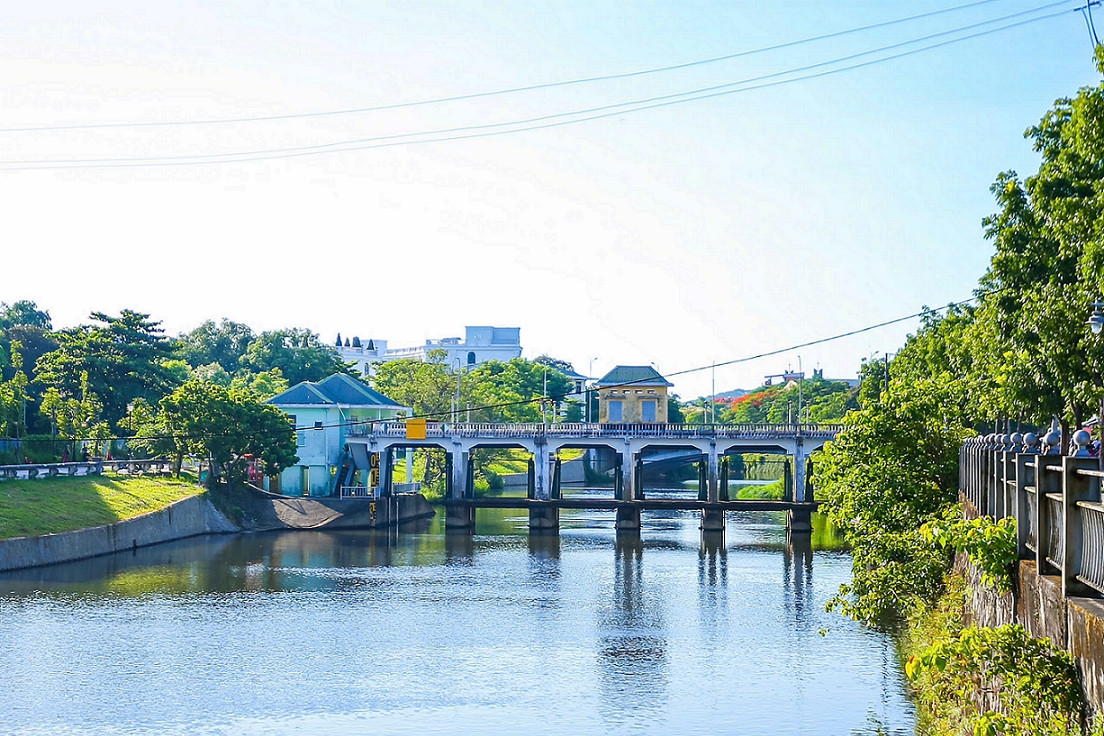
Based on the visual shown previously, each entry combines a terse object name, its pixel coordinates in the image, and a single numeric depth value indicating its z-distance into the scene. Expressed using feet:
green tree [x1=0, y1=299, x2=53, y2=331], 375.04
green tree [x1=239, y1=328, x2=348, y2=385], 380.17
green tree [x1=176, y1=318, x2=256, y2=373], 438.40
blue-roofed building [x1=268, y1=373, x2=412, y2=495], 248.93
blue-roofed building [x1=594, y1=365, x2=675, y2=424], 289.12
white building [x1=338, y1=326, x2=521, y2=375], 570.74
